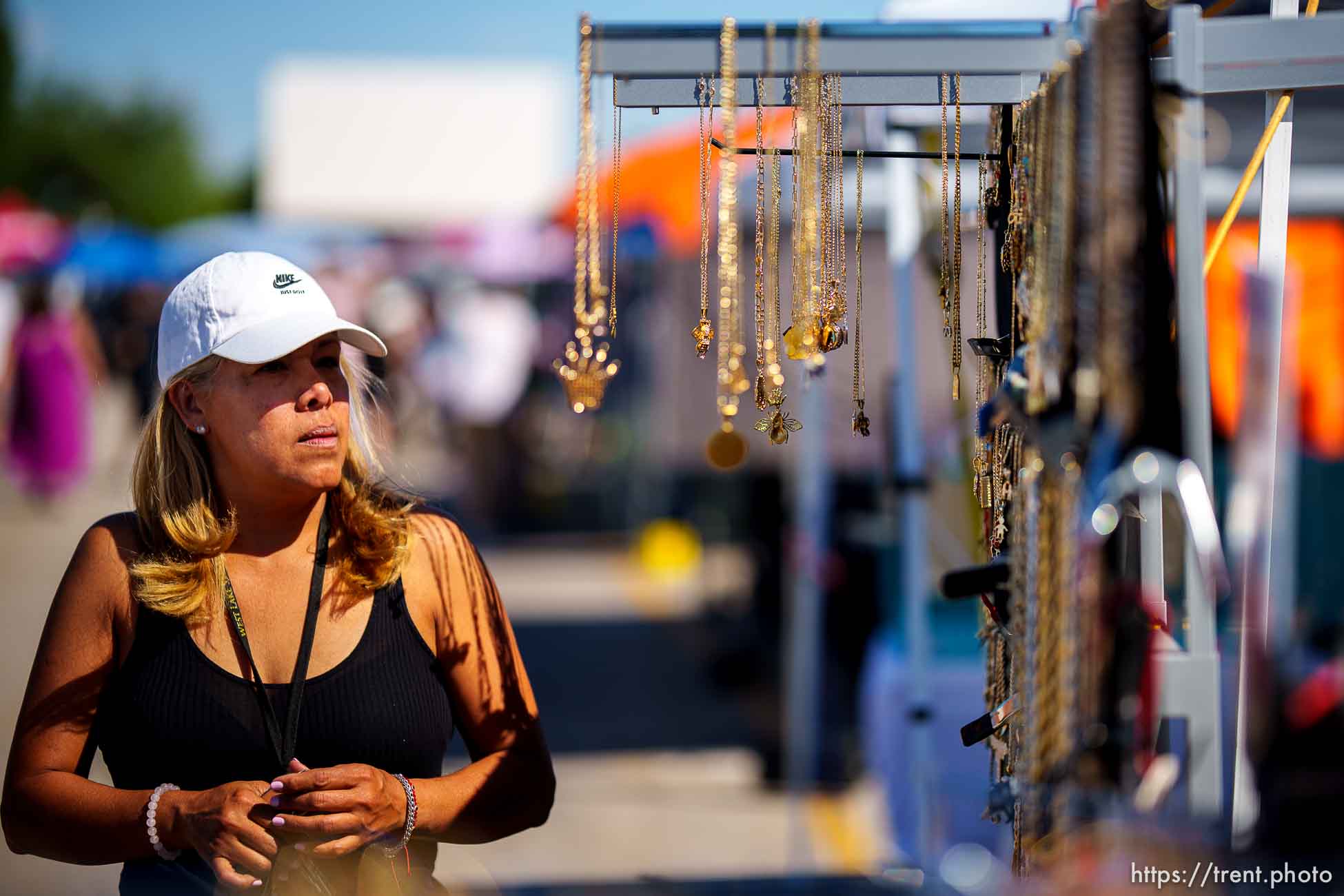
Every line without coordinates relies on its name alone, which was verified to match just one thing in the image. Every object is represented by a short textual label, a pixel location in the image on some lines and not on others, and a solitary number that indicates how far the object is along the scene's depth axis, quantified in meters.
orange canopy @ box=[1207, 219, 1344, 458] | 8.91
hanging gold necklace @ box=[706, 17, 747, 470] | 4.85
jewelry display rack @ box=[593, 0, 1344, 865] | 4.74
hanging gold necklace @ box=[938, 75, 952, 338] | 5.13
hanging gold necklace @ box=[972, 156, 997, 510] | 5.07
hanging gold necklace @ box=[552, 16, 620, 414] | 4.95
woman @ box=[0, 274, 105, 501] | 18.90
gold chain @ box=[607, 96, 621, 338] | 4.98
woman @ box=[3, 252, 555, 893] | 4.96
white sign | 27.82
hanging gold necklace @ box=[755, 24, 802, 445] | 4.94
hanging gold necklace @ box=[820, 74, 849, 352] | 5.00
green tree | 81.74
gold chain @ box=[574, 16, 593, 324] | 4.86
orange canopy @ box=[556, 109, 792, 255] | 10.54
